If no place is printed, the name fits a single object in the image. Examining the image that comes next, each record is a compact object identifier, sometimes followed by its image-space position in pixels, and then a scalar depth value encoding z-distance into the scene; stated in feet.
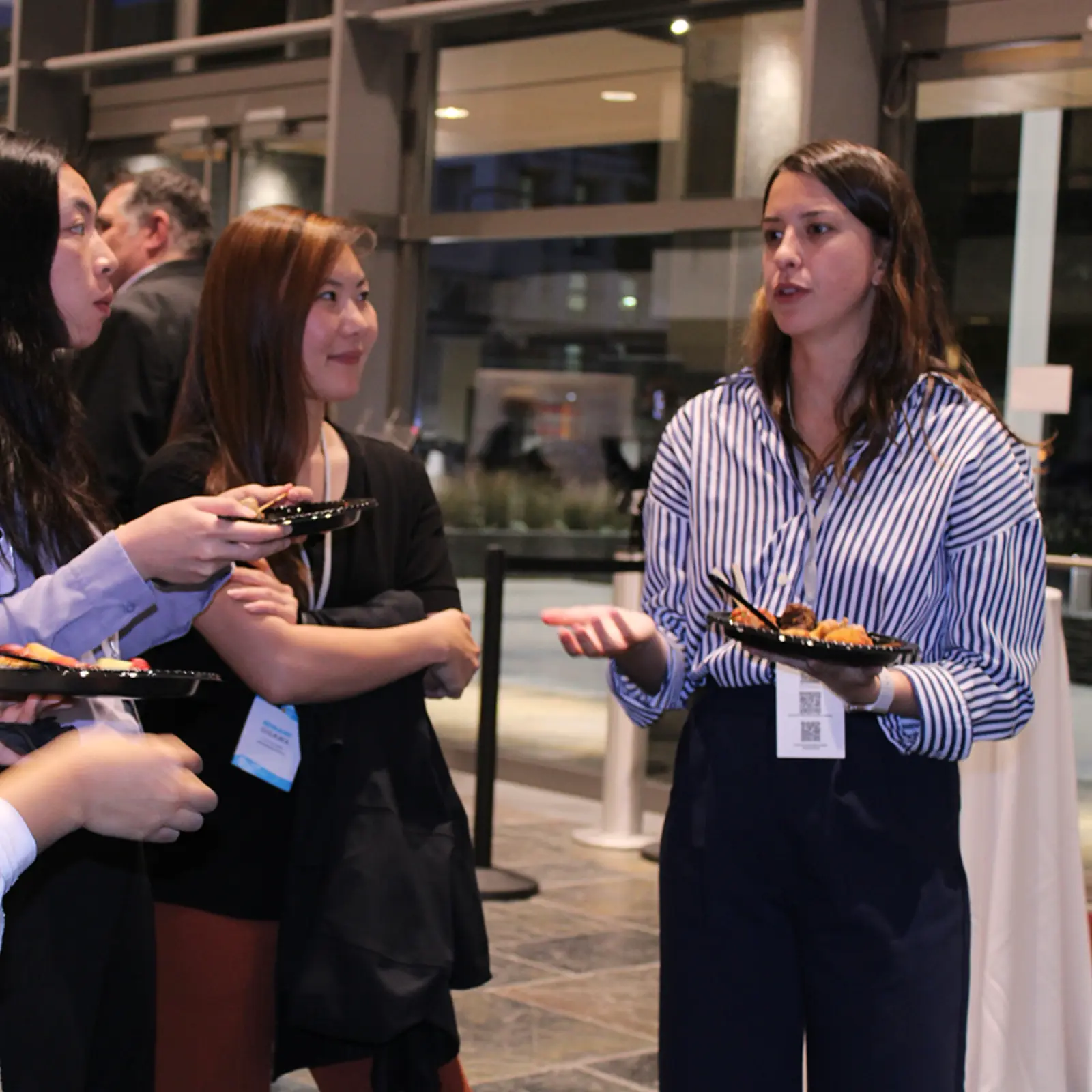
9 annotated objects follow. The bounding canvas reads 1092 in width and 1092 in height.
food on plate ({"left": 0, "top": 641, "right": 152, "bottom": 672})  6.05
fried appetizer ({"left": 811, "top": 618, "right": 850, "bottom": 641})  7.10
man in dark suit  12.78
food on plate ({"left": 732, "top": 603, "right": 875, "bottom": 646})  7.03
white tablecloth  11.64
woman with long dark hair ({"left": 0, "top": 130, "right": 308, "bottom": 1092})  6.63
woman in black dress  8.20
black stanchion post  18.28
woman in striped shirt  7.24
